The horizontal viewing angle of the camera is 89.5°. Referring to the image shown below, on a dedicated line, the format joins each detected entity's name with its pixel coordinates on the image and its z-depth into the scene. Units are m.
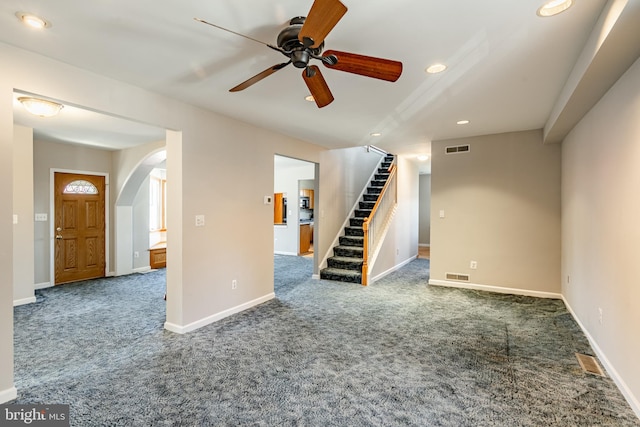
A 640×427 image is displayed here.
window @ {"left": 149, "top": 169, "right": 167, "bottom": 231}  7.67
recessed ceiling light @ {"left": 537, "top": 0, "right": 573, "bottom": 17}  1.80
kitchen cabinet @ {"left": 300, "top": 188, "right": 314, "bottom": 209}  10.95
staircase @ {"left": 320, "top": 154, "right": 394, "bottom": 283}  5.84
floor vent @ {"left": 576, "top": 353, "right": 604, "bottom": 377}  2.61
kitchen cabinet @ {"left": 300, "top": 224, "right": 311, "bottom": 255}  9.32
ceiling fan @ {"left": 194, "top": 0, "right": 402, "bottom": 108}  1.74
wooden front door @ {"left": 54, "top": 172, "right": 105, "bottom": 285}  5.64
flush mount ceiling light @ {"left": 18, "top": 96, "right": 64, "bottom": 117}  3.11
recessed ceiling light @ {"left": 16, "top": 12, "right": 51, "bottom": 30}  1.92
